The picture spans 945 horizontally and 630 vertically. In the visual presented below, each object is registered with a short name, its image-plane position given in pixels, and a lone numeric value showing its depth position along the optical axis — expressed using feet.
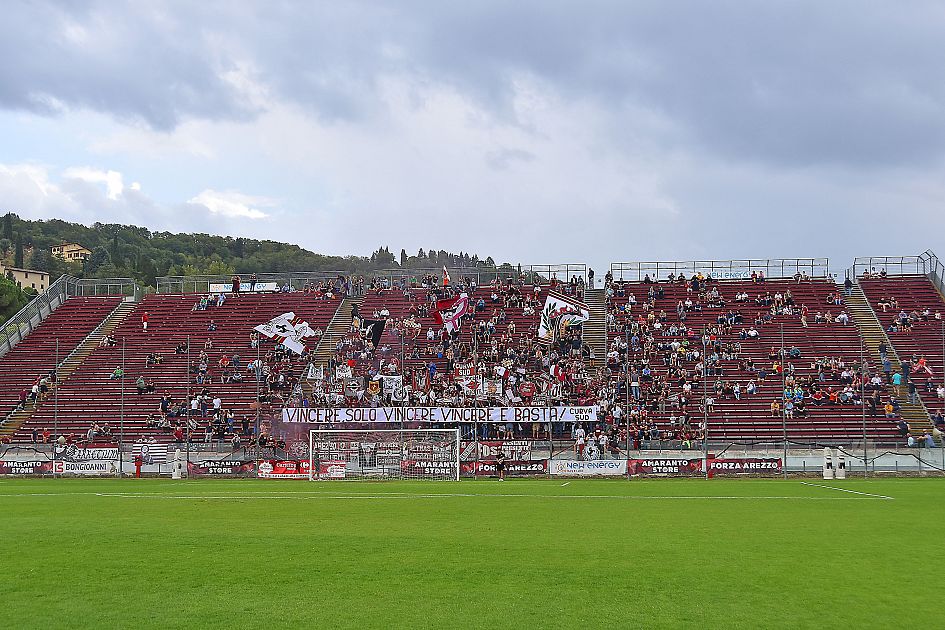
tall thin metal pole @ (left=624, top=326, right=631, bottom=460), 180.49
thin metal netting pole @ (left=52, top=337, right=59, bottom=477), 188.88
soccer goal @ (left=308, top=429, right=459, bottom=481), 161.68
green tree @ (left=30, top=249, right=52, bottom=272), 586.04
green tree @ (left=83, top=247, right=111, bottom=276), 534.28
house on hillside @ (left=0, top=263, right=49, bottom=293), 523.70
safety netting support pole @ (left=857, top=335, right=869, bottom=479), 160.52
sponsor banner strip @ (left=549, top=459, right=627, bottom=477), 161.48
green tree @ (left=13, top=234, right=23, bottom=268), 579.48
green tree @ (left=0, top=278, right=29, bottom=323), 333.83
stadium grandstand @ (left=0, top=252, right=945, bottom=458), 187.32
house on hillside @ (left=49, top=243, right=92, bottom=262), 625.62
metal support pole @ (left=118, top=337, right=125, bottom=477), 179.44
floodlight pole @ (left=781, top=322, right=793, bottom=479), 158.40
